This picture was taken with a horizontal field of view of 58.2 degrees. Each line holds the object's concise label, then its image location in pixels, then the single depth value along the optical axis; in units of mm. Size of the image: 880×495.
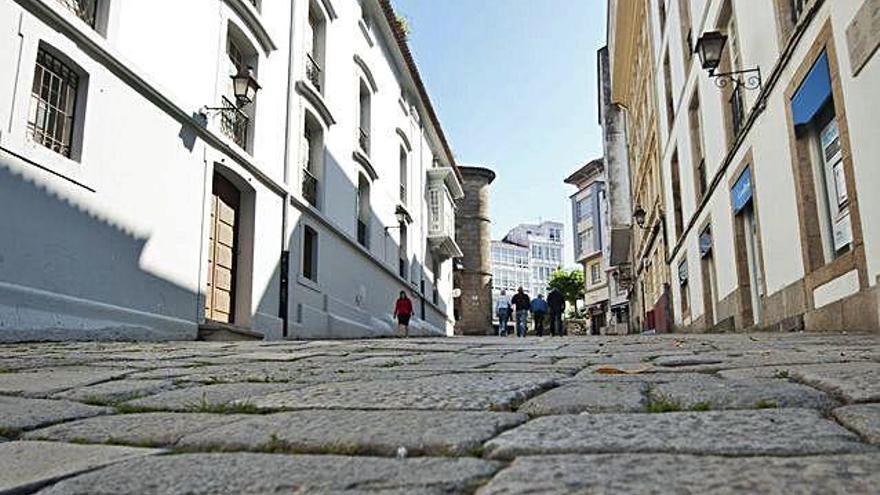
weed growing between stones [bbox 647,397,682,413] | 2302
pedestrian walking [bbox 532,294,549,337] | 23391
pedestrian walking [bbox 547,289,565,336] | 22844
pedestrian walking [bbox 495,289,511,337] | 33750
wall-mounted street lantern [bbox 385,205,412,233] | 22938
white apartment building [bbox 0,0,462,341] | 7965
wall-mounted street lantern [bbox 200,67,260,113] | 11633
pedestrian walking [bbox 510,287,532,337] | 22297
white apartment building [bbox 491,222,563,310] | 99812
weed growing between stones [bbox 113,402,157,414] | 2733
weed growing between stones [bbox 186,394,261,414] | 2598
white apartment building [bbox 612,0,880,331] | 6871
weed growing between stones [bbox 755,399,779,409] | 2293
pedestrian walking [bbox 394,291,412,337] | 19438
